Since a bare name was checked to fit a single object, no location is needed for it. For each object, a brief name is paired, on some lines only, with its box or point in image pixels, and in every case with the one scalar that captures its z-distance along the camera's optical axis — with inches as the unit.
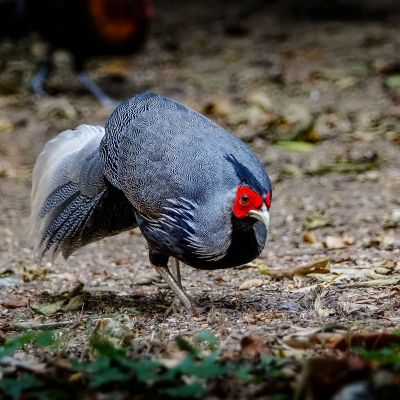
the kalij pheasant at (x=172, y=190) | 341.4
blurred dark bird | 761.0
